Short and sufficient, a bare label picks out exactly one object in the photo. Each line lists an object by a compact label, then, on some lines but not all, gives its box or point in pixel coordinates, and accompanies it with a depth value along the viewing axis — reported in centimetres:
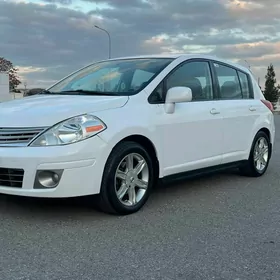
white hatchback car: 393
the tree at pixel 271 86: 8300
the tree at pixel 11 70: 5734
